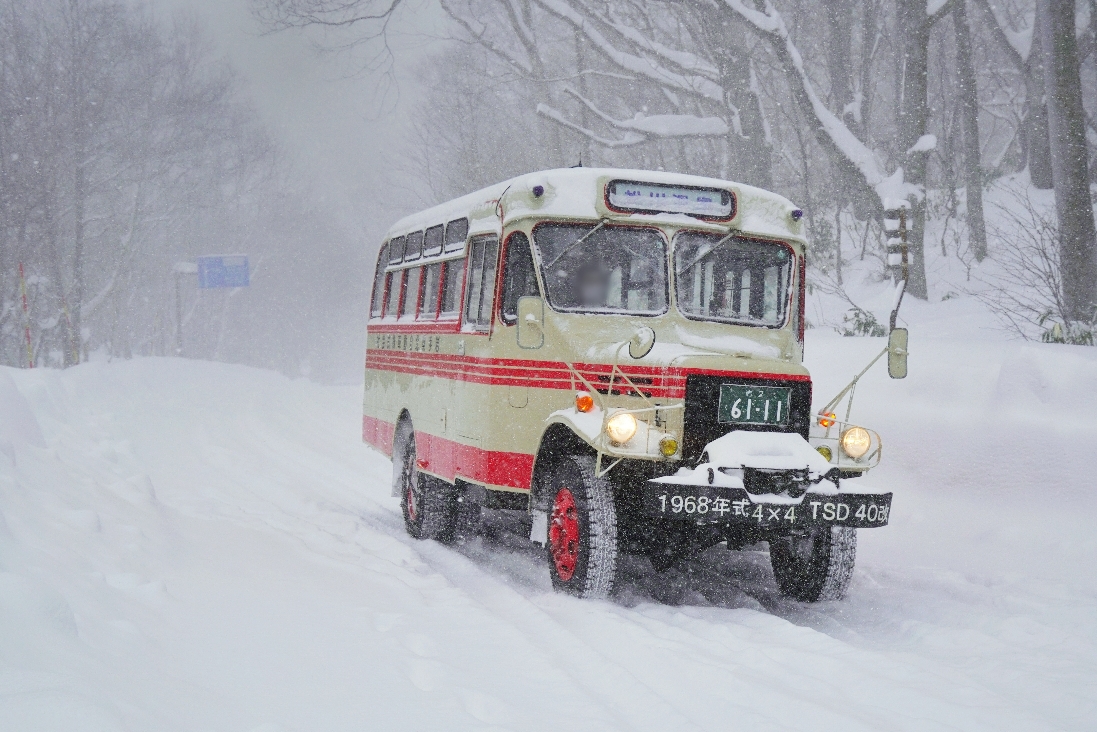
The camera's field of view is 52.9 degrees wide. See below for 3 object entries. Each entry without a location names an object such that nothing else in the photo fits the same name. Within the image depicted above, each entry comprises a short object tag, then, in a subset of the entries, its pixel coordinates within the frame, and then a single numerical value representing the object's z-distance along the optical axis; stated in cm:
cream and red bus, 682
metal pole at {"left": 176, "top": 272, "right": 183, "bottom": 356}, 4452
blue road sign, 4669
